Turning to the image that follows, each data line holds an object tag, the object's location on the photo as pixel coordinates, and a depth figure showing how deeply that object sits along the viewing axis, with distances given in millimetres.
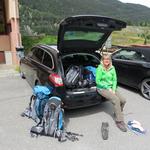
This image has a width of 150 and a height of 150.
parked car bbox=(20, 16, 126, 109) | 4175
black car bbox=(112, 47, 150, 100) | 5750
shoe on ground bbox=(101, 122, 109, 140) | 3822
